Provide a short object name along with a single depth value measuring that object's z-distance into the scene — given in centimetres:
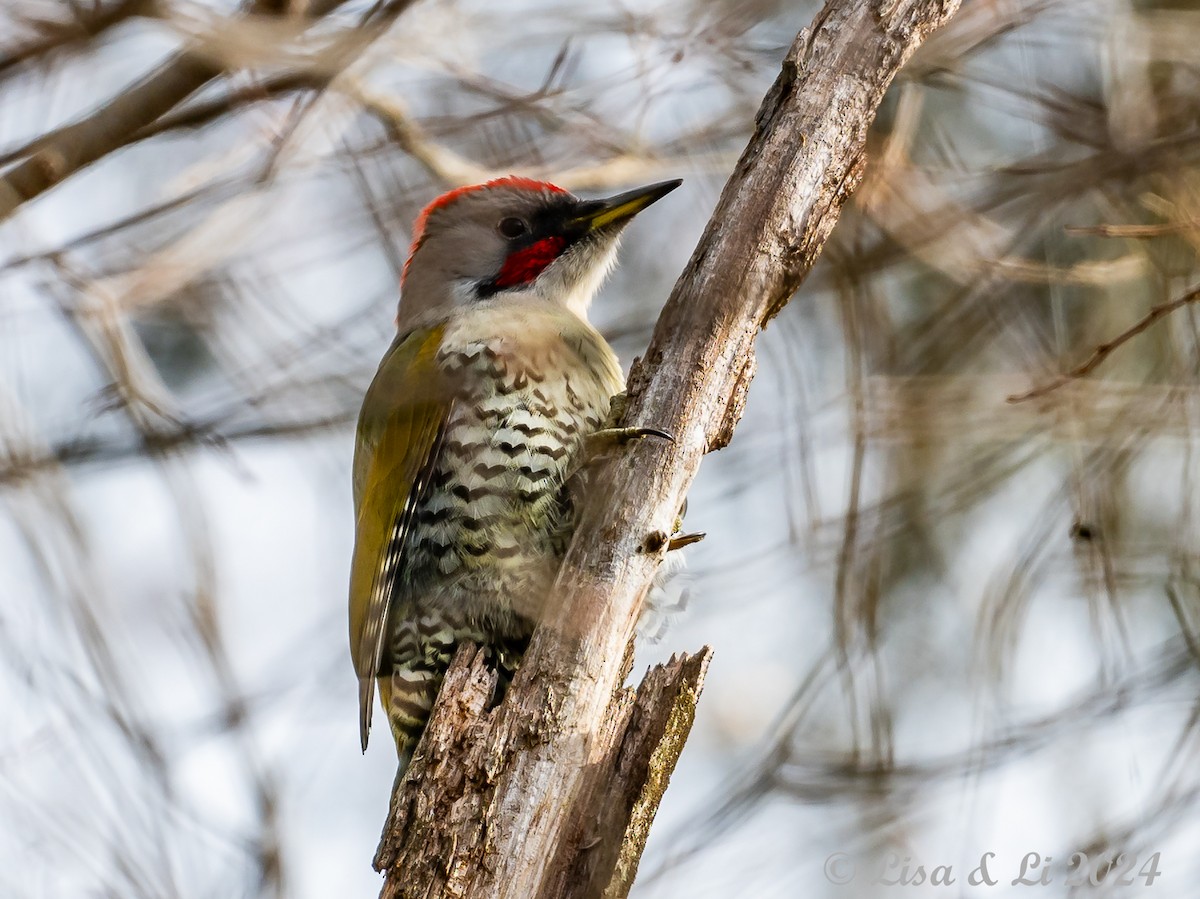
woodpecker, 763
